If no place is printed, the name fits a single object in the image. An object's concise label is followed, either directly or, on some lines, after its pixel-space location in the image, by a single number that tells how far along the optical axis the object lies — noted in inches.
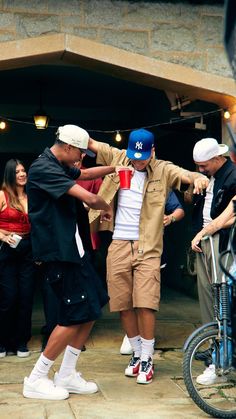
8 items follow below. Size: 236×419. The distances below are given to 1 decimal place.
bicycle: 197.9
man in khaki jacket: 237.0
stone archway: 277.4
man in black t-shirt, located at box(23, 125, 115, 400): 207.2
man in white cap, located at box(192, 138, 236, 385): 232.1
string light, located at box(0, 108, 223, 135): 321.2
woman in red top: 268.4
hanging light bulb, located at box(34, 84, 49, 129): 421.4
